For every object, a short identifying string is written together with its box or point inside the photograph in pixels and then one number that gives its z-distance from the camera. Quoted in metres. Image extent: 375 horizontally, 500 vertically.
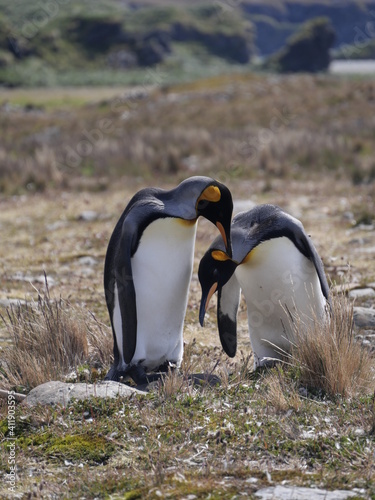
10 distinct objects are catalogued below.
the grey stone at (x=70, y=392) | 8.68
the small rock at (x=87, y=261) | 18.26
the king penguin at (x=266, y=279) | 9.78
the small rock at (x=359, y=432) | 7.81
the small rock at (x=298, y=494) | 6.62
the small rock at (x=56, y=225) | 22.93
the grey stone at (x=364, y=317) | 12.43
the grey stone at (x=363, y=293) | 14.31
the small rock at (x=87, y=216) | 23.84
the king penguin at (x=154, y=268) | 9.51
